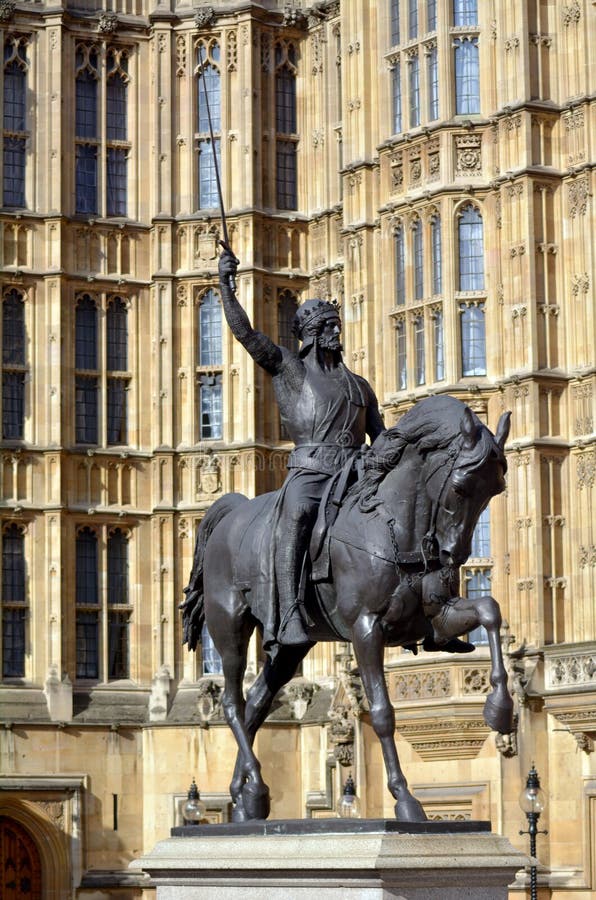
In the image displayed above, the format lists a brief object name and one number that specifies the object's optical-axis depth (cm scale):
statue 1430
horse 1313
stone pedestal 1241
